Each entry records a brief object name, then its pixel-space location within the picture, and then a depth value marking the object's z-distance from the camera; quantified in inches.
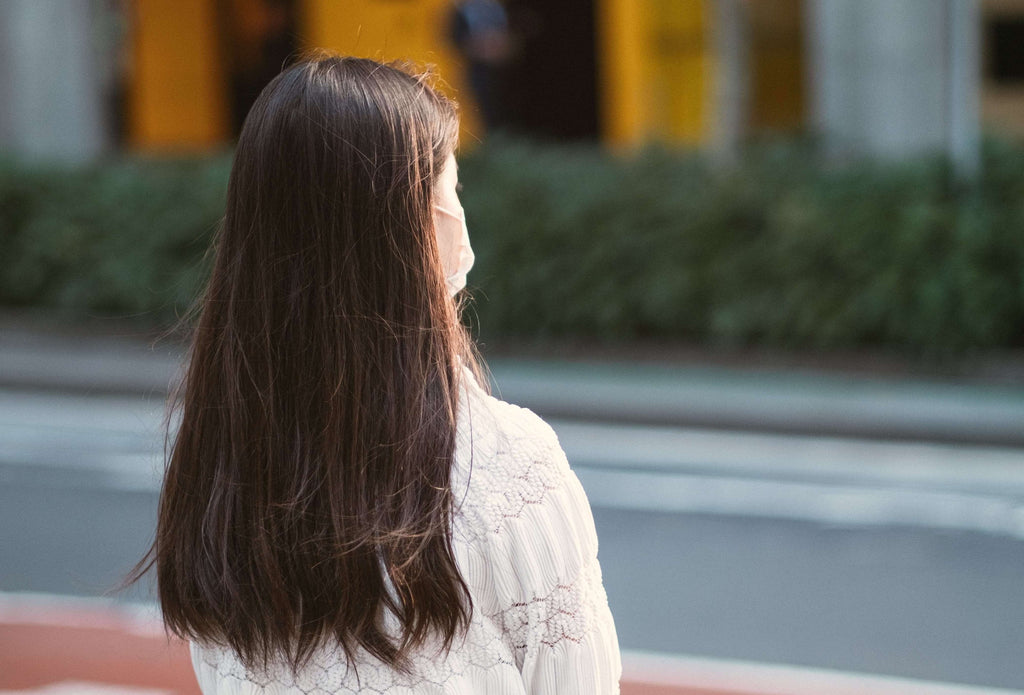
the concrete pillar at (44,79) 613.3
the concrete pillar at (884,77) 452.1
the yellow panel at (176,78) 748.6
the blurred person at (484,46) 552.1
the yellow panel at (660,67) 631.2
